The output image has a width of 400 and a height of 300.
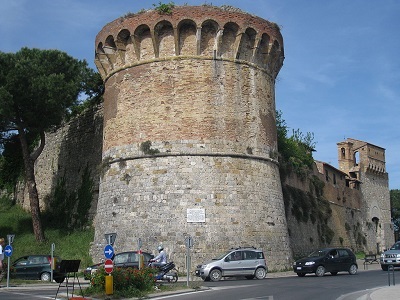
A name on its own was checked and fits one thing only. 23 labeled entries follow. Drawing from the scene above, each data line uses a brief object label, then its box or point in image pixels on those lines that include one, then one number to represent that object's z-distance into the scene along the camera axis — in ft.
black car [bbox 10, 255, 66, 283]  74.23
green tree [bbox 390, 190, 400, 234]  289.74
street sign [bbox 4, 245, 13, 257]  61.41
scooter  64.59
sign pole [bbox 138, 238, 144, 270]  57.35
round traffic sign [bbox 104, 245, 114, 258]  46.16
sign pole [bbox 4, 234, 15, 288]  61.36
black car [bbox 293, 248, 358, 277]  74.95
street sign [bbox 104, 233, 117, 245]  50.07
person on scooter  65.29
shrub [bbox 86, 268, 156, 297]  47.75
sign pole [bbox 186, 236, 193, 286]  63.28
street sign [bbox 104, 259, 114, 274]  44.68
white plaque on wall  74.43
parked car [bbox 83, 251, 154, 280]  66.64
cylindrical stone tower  75.25
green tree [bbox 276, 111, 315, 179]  113.54
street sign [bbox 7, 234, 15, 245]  62.45
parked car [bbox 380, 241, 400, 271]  83.39
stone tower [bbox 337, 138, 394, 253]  169.37
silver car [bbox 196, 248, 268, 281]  67.92
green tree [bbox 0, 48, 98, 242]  91.76
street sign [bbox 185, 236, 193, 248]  63.28
